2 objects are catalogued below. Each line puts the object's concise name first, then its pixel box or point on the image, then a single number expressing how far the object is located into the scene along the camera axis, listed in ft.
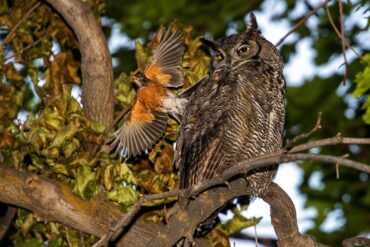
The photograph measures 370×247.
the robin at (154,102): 31.71
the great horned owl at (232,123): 29.19
